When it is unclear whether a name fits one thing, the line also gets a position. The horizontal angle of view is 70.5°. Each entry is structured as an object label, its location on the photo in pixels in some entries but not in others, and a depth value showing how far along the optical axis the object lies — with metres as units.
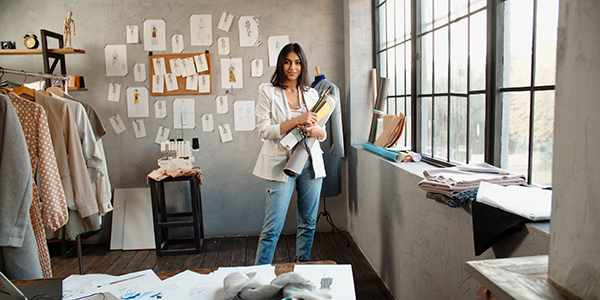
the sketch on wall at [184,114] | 4.14
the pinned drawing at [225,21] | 4.07
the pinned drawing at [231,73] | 4.10
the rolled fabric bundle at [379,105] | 3.32
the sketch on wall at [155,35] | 4.05
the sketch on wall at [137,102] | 4.11
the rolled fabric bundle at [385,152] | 2.73
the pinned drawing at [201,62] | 4.07
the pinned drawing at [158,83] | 4.09
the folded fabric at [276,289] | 1.15
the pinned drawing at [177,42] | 4.07
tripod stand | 4.16
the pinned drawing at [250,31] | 4.08
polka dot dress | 1.94
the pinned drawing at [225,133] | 4.18
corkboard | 4.07
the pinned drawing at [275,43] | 4.09
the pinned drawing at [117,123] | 4.14
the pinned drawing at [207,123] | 4.16
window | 1.65
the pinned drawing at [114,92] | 4.10
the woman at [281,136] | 2.75
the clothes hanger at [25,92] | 2.53
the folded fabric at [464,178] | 1.68
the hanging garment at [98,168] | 2.68
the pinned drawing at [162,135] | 4.15
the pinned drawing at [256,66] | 4.11
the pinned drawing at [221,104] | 4.14
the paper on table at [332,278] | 1.30
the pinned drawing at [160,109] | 4.12
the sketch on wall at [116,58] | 4.07
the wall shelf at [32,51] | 3.77
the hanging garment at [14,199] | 1.54
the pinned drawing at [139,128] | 4.14
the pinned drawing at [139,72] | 4.09
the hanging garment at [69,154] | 2.48
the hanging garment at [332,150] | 3.55
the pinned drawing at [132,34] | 4.04
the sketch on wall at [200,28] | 4.06
